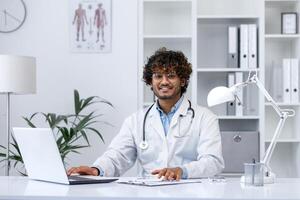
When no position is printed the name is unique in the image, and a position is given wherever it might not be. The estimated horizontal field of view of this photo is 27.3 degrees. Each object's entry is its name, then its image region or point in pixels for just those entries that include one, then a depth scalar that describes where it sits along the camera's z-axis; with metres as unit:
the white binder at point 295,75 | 4.41
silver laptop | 2.46
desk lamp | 2.64
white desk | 2.13
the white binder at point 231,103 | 4.49
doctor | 3.11
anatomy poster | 4.70
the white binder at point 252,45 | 4.44
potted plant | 4.25
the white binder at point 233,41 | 4.46
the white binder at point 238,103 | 4.47
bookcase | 4.59
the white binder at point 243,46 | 4.44
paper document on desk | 2.49
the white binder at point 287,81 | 4.43
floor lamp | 3.96
